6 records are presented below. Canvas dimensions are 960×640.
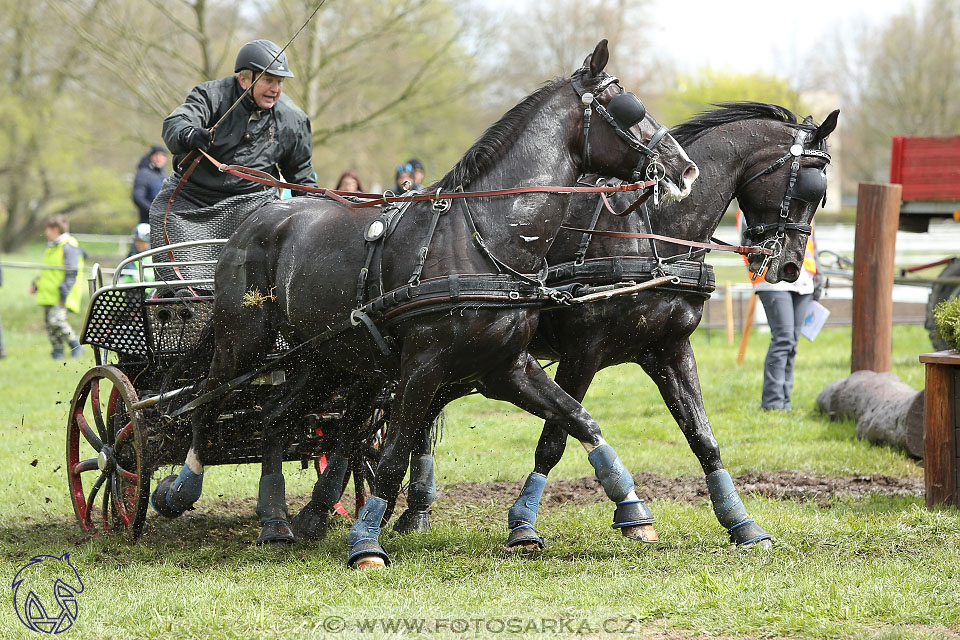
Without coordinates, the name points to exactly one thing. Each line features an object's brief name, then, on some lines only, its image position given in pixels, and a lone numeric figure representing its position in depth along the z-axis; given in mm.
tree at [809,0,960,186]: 68312
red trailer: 23484
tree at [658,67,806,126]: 69000
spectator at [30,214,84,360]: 28281
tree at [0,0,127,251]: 48031
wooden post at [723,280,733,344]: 28750
